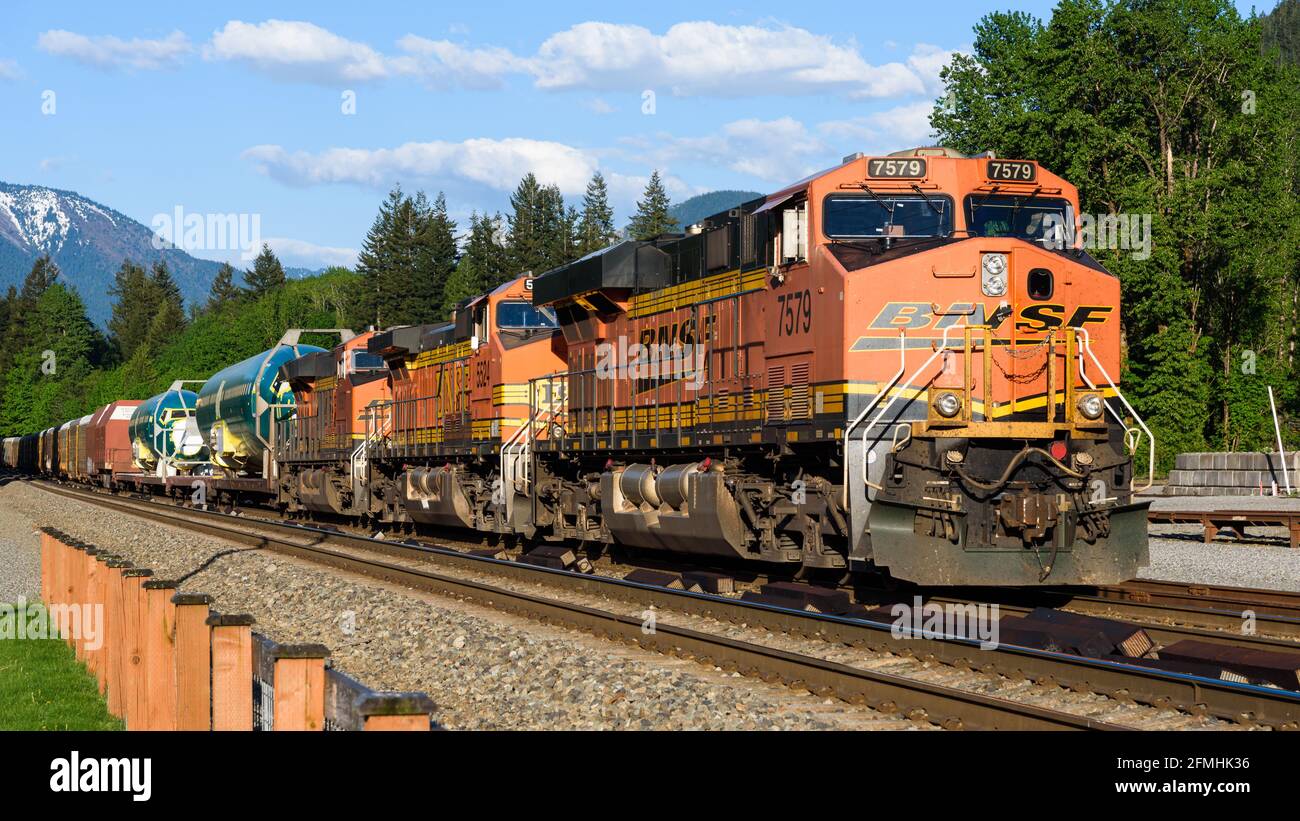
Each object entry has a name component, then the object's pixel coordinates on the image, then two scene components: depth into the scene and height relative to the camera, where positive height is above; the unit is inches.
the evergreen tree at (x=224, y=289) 6033.5 +697.7
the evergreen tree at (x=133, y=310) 6289.4 +635.2
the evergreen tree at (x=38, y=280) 6417.3 +805.7
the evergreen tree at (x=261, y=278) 5703.7 +699.2
